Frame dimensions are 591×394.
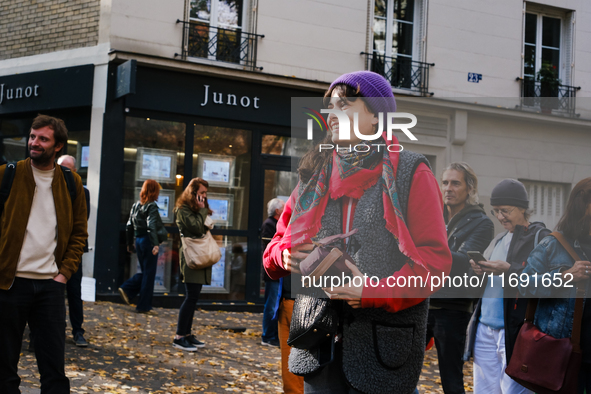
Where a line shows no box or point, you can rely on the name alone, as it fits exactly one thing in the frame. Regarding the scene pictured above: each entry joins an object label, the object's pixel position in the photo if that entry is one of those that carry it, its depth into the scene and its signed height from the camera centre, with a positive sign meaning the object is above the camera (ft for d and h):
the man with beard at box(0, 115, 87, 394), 12.44 -0.66
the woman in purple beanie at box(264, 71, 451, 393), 7.16 +0.08
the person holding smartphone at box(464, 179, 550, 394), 8.09 -0.86
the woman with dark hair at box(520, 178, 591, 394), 8.41 -0.10
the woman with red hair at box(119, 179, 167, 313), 29.48 -0.27
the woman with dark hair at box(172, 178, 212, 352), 23.65 -0.21
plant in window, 40.32 +10.94
